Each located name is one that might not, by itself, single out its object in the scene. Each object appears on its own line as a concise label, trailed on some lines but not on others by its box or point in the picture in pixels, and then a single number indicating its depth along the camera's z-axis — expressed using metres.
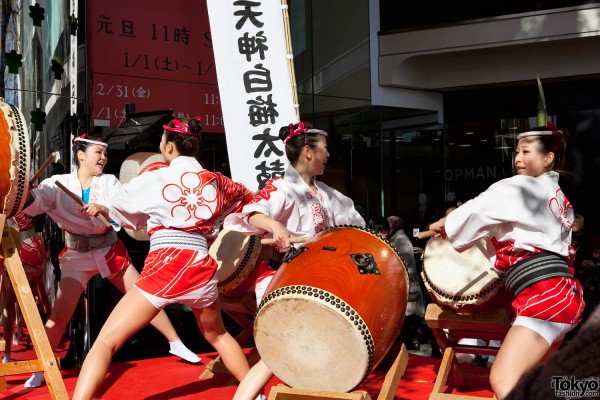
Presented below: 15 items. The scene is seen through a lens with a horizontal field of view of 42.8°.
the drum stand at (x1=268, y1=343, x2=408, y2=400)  2.47
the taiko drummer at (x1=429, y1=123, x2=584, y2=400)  2.58
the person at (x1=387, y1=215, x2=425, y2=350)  5.26
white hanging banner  4.09
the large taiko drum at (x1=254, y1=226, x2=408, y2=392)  2.46
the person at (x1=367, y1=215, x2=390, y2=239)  5.44
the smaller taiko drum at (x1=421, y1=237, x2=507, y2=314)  3.47
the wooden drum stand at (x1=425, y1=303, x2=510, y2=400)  3.49
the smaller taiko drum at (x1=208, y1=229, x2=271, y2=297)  3.98
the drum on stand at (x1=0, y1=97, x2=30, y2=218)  3.28
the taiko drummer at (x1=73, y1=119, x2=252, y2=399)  3.12
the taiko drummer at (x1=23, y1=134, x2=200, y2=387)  4.23
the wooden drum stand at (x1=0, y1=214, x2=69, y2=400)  3.29
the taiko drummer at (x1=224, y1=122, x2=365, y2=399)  3.22
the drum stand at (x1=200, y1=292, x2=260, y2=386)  4.15
